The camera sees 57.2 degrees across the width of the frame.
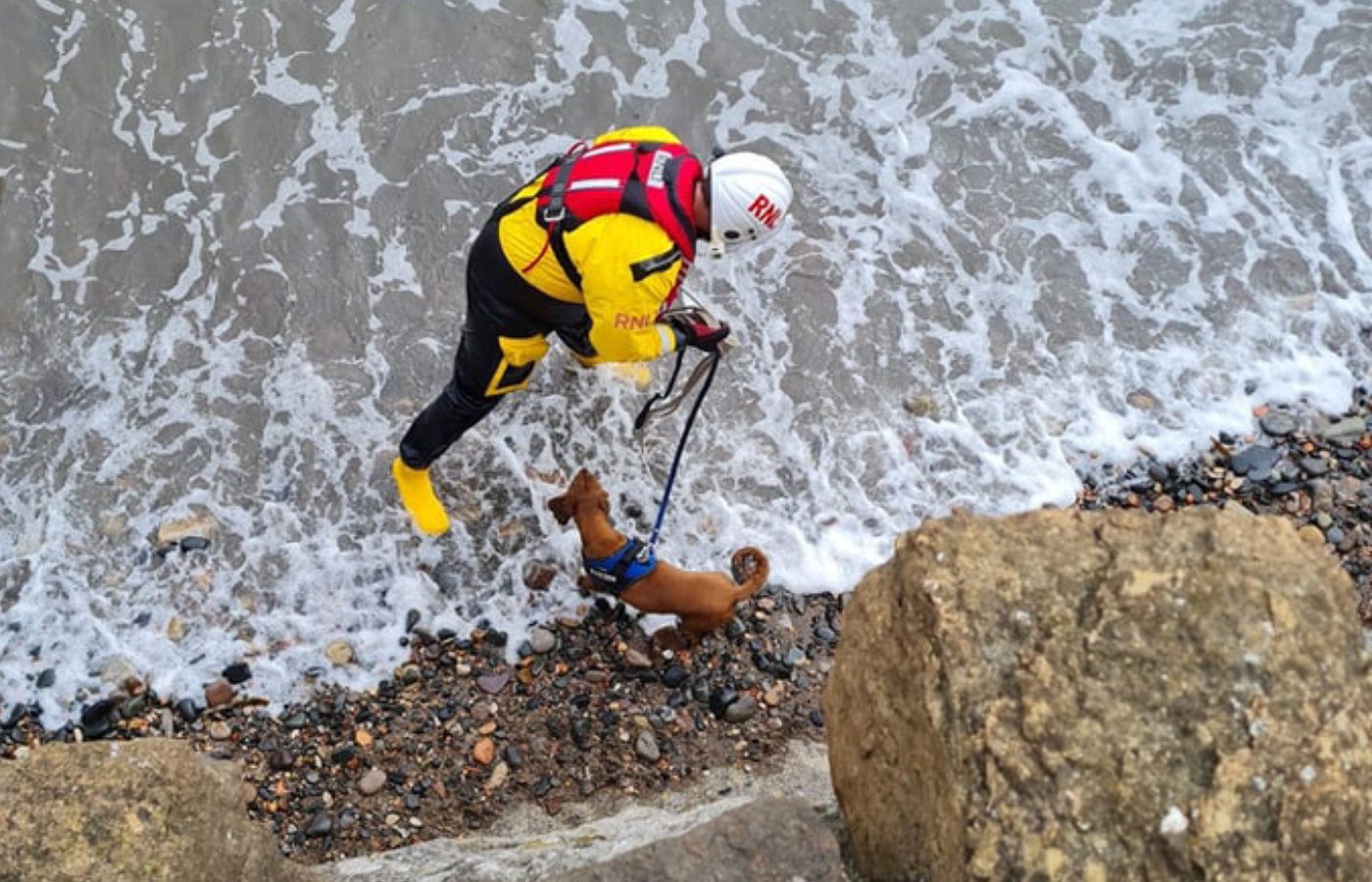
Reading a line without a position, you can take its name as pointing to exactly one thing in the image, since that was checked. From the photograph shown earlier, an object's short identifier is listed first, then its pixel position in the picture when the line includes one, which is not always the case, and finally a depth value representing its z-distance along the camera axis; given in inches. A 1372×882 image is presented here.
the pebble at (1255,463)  262.8
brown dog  229.6
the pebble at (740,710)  229.0
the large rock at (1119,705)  124.0
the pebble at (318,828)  212.2
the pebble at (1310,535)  147.7
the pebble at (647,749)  222.8
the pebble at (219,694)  230.2
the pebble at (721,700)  230.5
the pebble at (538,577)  250.4
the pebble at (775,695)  232.1
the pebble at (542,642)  240.2
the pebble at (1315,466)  260.5
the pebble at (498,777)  219.1
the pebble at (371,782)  217.6
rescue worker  197.0
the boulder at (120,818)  144.2
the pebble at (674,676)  235.1
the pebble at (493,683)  233.9
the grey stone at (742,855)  148.3
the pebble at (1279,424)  269.6
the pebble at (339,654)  238.5
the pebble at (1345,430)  268.4
